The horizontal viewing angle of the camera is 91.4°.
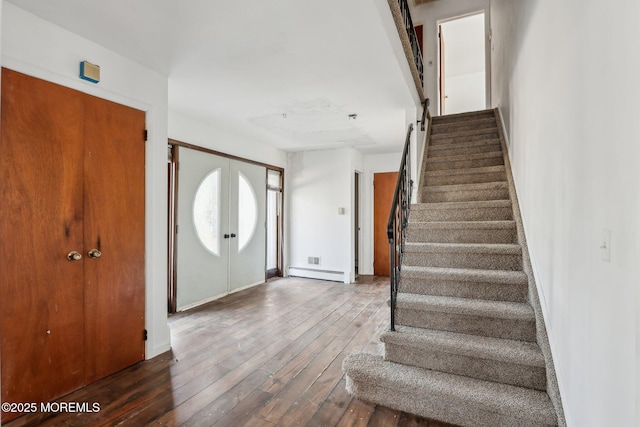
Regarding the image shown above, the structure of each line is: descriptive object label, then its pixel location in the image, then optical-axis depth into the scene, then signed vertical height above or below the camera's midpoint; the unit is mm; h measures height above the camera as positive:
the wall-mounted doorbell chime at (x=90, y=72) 2197 +1023
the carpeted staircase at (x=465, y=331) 1803 -803
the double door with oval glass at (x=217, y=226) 4062 -175
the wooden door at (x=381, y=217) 6242 -48
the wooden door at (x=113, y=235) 2279 -163
